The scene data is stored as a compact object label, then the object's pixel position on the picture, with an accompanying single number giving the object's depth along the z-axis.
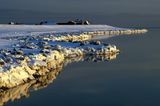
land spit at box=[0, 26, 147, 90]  19.14
